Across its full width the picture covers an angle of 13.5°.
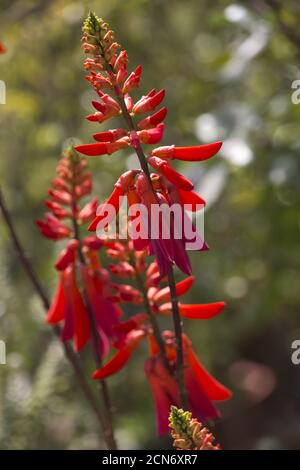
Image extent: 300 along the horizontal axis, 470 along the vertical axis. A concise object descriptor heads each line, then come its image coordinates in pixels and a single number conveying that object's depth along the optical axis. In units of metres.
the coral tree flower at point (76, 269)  0.76
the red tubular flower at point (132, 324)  0.72
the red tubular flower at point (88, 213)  0.77
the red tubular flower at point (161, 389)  0.73
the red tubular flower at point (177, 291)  0.71
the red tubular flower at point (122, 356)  0.71
